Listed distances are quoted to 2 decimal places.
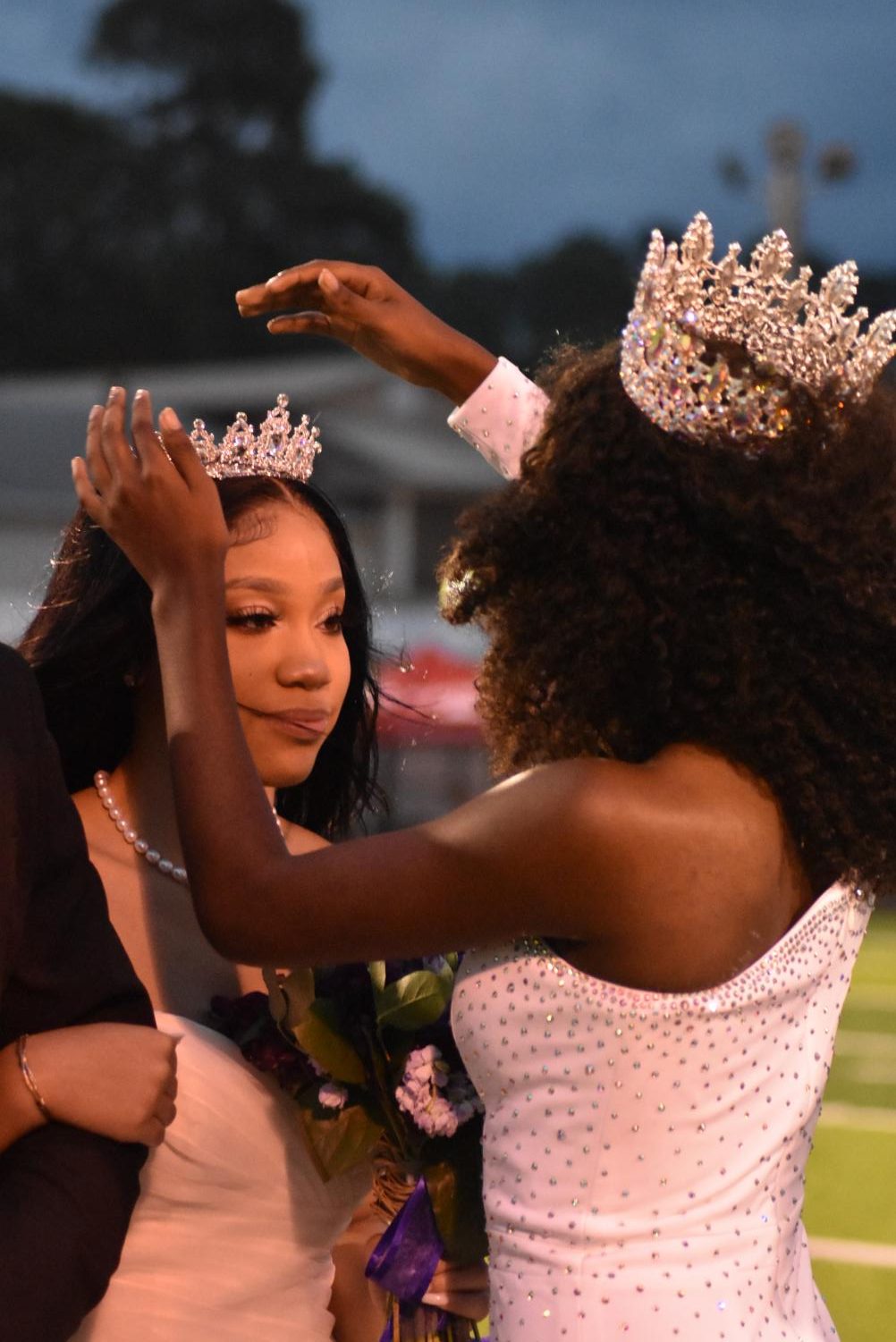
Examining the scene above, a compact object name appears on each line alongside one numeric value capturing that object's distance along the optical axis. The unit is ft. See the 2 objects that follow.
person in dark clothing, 13.17
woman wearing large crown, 14.55
